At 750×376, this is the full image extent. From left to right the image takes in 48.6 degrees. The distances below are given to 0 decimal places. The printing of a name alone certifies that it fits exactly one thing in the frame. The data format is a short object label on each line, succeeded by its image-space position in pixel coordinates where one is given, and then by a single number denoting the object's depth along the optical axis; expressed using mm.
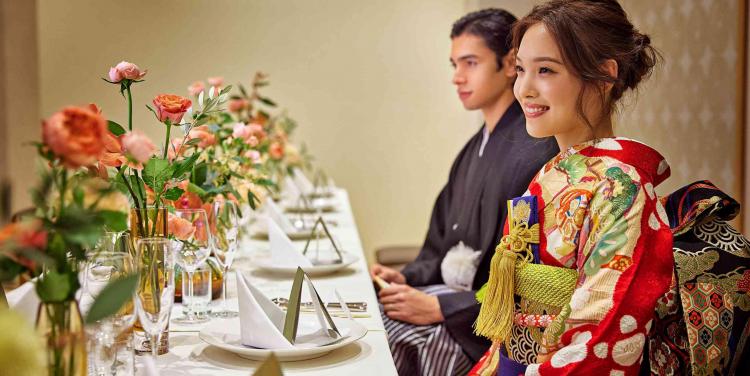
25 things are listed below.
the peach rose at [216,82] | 2350
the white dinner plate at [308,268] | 2119
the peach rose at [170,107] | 1465
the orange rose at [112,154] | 1384
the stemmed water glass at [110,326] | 1088
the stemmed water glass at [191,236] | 1508
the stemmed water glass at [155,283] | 1197
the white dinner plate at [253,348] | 1301
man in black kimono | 2312
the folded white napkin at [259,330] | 1320
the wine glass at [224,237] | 1678
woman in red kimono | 1374
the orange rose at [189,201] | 1915
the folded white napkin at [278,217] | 2947
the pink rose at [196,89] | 2345
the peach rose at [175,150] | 1635
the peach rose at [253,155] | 2428
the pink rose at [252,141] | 2311
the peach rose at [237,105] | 3777
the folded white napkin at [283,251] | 2129
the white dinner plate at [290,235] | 2956
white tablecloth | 1282
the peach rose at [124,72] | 1434
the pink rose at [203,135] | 1827
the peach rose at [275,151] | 3986
